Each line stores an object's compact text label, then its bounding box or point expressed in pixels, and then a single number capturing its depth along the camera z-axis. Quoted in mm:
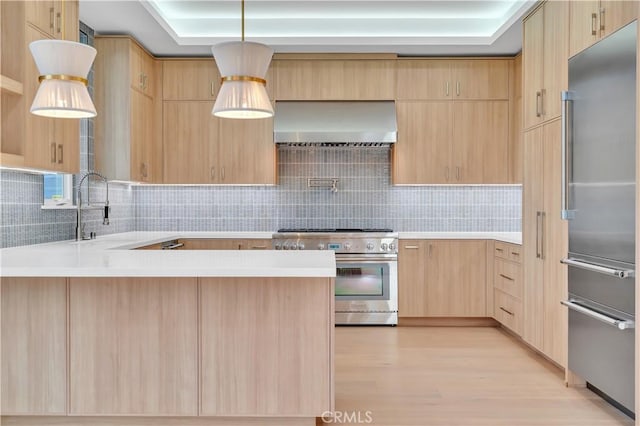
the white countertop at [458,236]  4884
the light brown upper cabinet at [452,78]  5223
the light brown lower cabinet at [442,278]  4980
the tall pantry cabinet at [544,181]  3443
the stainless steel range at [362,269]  5008
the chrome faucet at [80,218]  3884
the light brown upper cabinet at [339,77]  5203
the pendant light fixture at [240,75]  2246
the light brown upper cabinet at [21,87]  2953
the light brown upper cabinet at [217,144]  5270
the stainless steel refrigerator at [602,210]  2656
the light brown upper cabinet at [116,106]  4574
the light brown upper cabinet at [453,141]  5242
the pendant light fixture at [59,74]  2133
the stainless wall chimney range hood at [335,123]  5051
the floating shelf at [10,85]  2771
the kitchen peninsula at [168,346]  2576
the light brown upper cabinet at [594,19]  2706
